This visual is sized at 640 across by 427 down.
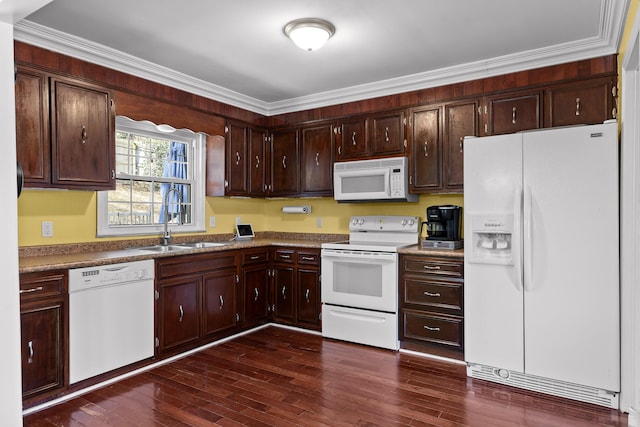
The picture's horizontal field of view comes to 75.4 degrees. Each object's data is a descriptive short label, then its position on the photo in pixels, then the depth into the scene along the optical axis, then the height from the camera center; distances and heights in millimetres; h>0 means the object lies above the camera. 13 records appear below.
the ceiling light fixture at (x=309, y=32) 2757 +1229
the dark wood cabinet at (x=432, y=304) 3318 -766
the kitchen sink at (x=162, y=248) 3657 -312
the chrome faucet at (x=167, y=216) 3875 -25
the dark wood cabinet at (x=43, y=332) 2490 -731
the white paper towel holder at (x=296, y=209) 4836 +43
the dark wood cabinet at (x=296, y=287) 4121 -764
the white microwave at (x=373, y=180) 3906 +311
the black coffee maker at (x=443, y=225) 3662 -118
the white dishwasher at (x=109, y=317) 2740 -732
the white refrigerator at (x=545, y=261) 2607 -336
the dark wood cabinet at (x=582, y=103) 3117 +833
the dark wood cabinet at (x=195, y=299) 3318 -741
